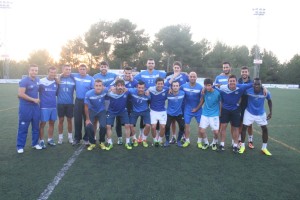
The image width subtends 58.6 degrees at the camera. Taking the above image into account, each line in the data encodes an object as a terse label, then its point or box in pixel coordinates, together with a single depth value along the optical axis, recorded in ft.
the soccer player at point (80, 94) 20.21
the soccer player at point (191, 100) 20.42
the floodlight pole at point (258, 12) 98.06
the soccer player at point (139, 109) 20.25
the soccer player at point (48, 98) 19.26
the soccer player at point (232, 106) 19.17
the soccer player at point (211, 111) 19.40
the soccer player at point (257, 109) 19.15
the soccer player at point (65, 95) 20.03
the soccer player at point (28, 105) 17.95
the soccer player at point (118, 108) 19.47
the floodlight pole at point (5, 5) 102.94
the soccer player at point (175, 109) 20.29
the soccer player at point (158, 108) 20.24
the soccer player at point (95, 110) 19.03
